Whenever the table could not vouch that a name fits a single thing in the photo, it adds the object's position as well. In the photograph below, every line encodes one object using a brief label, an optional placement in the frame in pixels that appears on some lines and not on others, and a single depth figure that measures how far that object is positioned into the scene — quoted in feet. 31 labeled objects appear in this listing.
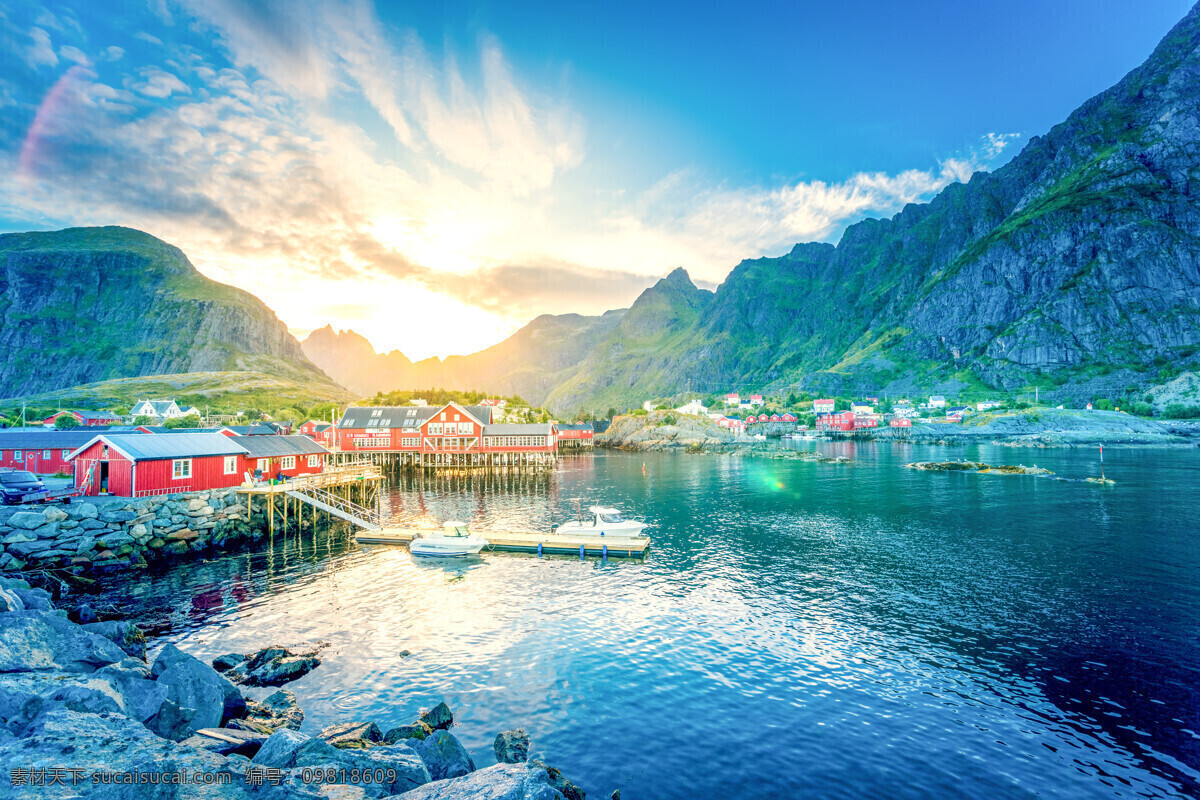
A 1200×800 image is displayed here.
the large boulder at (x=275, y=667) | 71.41
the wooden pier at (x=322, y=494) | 158.10
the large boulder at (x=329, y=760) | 39.22
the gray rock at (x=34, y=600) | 79.77
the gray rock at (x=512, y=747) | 54.80
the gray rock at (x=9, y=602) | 68.97
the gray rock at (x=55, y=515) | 118.52
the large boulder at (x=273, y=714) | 56.54
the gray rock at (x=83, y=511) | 122.52
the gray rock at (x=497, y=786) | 35.17
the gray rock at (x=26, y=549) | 112.37
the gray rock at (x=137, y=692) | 49.90
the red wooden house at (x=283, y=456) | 172.96
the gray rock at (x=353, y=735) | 52.10
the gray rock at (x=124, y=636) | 75.10
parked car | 129.80
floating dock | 140.67
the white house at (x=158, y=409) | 554.46
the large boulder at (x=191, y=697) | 51.01
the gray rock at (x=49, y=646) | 53.36
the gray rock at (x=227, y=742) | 43.86
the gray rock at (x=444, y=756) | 48.65
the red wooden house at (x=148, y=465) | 134.72
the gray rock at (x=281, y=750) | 39.14
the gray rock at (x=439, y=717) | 61.31
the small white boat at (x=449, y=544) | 137.49
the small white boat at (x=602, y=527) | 150.61
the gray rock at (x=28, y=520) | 114.83
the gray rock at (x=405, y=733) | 55.26
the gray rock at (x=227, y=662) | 74.49
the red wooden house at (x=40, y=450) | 179.83
